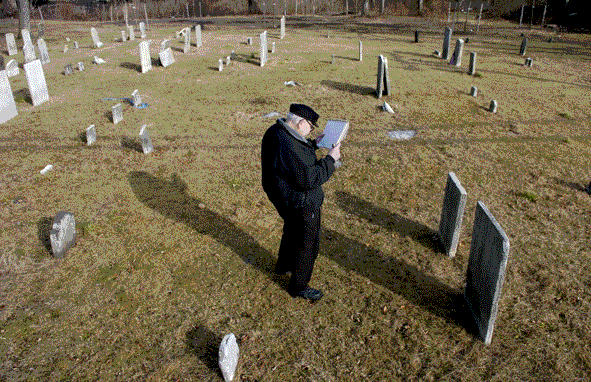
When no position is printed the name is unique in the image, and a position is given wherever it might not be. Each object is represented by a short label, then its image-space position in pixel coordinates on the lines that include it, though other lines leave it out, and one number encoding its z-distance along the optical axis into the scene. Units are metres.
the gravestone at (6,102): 8.83
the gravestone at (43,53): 14.60
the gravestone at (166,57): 14.24
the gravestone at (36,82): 9.84
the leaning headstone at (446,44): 16.44
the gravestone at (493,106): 10.17
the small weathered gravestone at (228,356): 3.24
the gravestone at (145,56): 13.40
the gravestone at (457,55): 14.80
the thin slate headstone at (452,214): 4.59
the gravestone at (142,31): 20.91
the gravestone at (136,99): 10.19
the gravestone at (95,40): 17.84
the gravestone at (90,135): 7.95
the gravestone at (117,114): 8.98
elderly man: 3.53
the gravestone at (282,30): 21.75
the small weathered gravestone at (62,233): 4.75
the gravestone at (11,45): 16.56
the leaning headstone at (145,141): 7.59
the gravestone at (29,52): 12.40
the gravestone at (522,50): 17.52
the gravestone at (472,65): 13.77
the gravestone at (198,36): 18.17
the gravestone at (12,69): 12.27
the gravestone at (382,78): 10.76
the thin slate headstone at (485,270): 3.43
